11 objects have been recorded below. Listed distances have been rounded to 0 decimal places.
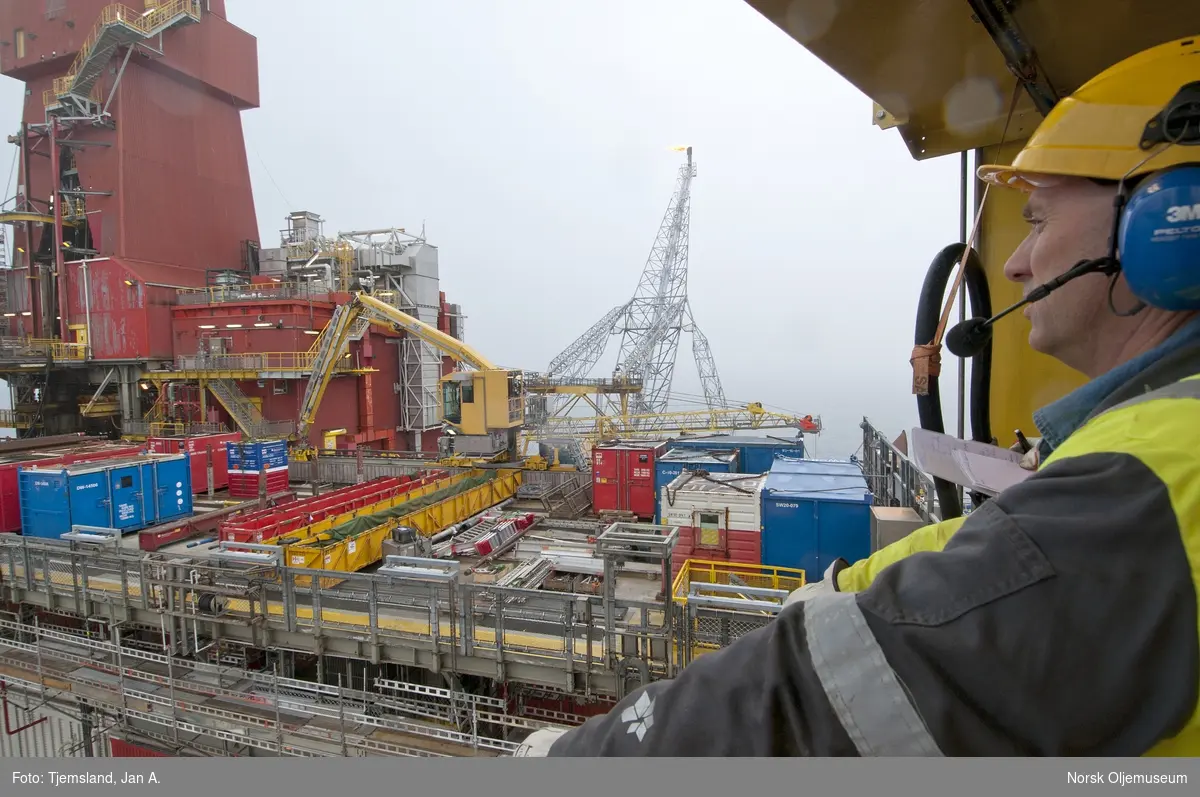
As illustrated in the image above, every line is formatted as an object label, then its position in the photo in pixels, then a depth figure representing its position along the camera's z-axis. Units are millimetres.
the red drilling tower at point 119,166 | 29016
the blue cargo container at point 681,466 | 15953
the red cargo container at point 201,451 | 21022
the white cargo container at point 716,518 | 11609
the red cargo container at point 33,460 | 15766
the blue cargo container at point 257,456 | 20953
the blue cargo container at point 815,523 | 10250
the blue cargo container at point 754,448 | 18719
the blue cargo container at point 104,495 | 14805
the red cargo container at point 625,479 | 17859
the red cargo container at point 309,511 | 12846
